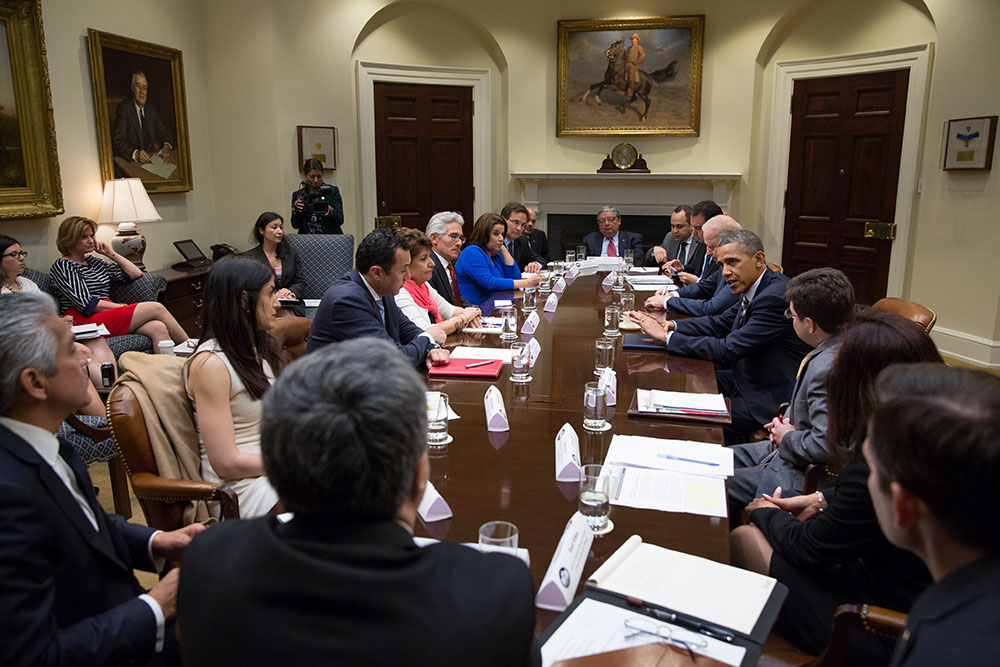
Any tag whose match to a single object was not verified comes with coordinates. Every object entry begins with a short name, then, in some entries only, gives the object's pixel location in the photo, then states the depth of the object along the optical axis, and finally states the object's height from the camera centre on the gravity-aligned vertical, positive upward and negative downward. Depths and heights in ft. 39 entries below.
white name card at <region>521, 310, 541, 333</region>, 12.06 -2.21
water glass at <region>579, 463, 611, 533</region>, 5.41 -2.25
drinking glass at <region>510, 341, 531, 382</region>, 9.30 -2.18
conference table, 5.33 -2.43
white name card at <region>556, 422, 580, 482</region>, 6.26 -2.26
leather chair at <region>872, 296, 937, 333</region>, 10.35 -1.80
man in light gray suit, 7.73 -2.22
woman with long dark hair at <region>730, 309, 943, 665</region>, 5.35 -2.65
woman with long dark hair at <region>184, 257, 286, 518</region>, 6.88 -1.76
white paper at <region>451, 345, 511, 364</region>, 10.50 -2.34
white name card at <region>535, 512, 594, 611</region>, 4.48 -2.35
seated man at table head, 14.03 -2.16
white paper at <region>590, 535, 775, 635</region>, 4.38 -2.44
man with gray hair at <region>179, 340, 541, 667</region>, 2.79 -1.46
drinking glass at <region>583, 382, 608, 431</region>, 7.45 -2.20
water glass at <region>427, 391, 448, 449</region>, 7.05 -2.23
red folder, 9.66 -2.37
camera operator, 22.94 -0.49
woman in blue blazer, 16.67 -1.73
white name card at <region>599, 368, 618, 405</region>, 8.28 -2.19
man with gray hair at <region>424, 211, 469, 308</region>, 15.31 -1.21
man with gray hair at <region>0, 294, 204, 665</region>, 4.07 -2.08
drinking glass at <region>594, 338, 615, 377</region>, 9.35 -2.11
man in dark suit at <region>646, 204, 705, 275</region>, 20.24 -1.69
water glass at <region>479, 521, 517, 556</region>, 4.72 -2.19
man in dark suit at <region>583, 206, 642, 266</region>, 22.94 -1.61
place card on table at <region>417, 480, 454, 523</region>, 5.52 -2.35
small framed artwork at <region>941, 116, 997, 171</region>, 19.52 +1.22
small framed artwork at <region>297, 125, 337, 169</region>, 24.03 +1.44
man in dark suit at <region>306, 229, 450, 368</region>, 9.80 -1.47
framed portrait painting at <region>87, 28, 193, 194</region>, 19.30 +2.12
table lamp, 18.60 -0.59
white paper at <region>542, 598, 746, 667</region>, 4.03 -2.48
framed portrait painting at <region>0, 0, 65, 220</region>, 16.42 +1.46
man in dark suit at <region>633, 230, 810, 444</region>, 10.76 -2.29
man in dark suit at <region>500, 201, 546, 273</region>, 20.44 -1.47
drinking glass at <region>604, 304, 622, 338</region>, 11.37 -2.02
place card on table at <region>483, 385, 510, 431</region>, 7.53 -2.26
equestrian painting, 26.27 +3.99
